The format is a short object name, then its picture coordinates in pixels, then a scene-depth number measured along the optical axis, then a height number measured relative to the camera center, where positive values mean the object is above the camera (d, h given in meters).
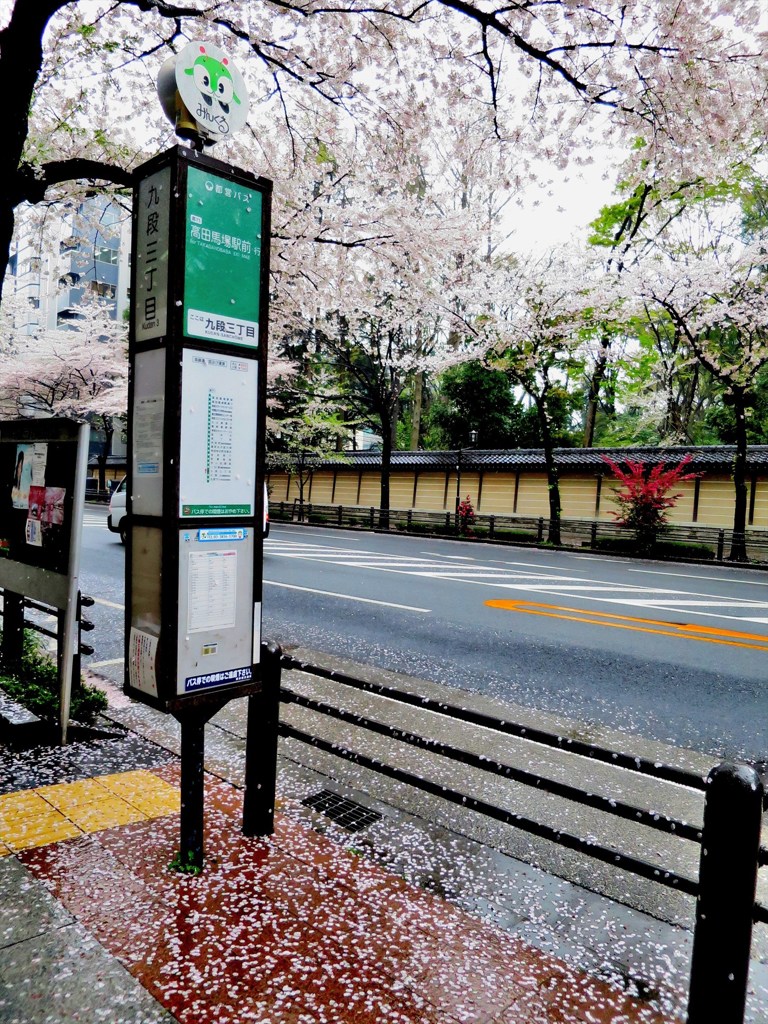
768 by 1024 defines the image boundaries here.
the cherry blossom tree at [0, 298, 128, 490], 32.47 +4.95
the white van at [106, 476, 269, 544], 17.23 -1.14
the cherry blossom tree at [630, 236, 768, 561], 19.88 +5.94
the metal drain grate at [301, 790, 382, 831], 3.72 -1.95
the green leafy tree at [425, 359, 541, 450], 31.00 +3.44
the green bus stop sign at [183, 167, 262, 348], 2.74 +0.92
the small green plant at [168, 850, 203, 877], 3.03 -1.82
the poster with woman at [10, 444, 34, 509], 4.83 -0.09
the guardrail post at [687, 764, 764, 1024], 1.94 -1.18
